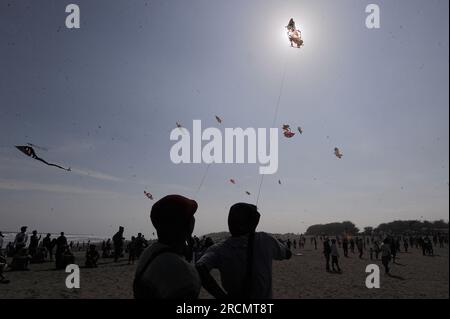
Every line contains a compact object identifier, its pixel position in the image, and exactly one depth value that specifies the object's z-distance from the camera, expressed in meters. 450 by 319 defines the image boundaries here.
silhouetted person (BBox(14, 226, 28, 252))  15.63
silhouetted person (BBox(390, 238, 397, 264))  22.15
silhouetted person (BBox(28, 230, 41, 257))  19.14
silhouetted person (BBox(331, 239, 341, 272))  18.38
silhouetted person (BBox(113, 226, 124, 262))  18.80
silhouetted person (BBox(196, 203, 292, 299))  2.74
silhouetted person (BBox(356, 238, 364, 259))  28.31
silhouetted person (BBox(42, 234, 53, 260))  20.72
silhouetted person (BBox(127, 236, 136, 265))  20.11
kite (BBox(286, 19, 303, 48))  11.26
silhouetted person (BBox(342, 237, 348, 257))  27.72
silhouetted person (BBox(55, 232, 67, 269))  16.41
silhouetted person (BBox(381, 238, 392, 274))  16.97
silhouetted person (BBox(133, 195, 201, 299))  1.76
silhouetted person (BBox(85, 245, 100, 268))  17.50
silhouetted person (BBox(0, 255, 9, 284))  11.62
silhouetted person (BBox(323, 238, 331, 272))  18.72
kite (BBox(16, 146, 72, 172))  10.07
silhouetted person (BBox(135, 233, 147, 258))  20.17
